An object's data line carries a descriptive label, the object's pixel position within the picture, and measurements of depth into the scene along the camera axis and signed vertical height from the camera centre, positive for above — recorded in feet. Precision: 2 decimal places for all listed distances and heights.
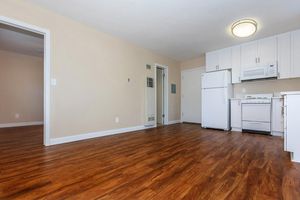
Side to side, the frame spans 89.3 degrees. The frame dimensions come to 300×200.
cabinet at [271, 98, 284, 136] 11.23 -1.37
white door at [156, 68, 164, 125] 17.62 +0.38
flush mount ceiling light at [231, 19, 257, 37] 9.51 +4.61
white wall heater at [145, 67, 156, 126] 15.01 +0.12
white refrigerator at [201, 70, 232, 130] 13.61 +0.01
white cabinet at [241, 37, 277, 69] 11.93 +3.80
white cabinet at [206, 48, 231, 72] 14.26 +3.85
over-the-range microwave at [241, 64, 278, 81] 11.80 +2.17
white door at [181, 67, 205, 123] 17.70 +0.51
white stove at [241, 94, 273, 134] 11.66 -1.14
